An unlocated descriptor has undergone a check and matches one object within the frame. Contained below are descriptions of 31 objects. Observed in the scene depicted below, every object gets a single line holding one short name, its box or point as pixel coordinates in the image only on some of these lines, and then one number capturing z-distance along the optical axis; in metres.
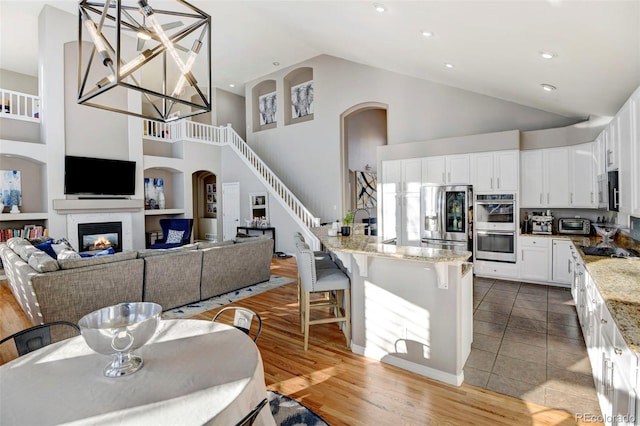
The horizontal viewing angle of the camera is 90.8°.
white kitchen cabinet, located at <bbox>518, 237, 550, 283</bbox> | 5.11
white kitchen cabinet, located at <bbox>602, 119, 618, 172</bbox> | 3.37
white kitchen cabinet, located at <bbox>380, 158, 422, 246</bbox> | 6.29
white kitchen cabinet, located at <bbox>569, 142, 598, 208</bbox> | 4.92
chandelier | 1.89
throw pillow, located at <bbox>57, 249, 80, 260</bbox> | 4.14
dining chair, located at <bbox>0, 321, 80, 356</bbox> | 1.73
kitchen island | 2.50
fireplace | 7.11
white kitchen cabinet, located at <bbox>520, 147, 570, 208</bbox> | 5.17
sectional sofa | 3.26
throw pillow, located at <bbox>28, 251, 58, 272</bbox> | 3.20
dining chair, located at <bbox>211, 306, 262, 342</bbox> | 1.86
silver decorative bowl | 1.28
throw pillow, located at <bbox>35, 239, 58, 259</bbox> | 5.13
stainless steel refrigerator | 5.66
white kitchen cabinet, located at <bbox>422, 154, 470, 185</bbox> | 5.77
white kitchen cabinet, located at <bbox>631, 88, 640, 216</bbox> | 2.56
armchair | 7.92
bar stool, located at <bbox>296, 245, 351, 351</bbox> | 3.06
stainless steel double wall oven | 5.34
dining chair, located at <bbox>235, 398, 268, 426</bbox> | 1.00
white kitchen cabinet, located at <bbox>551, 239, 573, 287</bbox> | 4.91
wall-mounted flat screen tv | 6.84
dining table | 1.06
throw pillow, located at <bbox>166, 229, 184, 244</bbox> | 7.95
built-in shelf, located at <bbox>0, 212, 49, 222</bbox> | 6.30
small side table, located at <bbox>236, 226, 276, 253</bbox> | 8.77
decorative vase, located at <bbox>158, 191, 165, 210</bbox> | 9.23
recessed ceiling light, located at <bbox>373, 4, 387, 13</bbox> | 3.47
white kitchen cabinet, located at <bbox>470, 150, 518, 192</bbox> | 5.34
